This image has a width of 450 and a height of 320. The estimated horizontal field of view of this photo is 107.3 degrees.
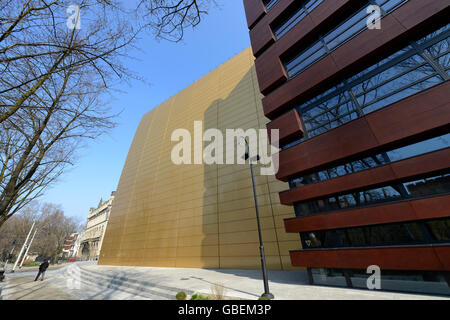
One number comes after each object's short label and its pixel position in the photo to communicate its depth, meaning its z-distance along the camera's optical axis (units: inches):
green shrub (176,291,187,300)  231.3
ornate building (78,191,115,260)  2124.8
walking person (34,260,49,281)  652.7
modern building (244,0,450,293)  229.0
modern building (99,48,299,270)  558.6
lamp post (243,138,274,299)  247.0
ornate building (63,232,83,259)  3066.9
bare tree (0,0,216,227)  169.0
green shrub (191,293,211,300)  206.2
